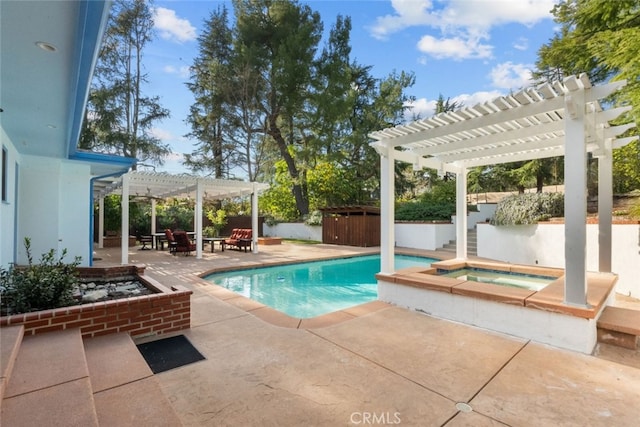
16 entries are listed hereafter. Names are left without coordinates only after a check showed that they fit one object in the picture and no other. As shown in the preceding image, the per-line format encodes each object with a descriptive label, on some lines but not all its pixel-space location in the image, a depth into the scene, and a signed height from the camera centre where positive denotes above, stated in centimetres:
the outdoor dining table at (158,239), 1312 -103
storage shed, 1437 -49
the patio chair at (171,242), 1081 -96
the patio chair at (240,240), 1241 -100
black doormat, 282 -138
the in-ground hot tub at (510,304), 313 -108
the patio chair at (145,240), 1316 -107
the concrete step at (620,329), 313 -118
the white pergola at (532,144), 323 +118
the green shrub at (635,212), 608 +8
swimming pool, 604 -173
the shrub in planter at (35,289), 303 -77
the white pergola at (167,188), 870 +107
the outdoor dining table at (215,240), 1214 -99
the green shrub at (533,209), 861 +21
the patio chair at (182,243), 1075 -98
